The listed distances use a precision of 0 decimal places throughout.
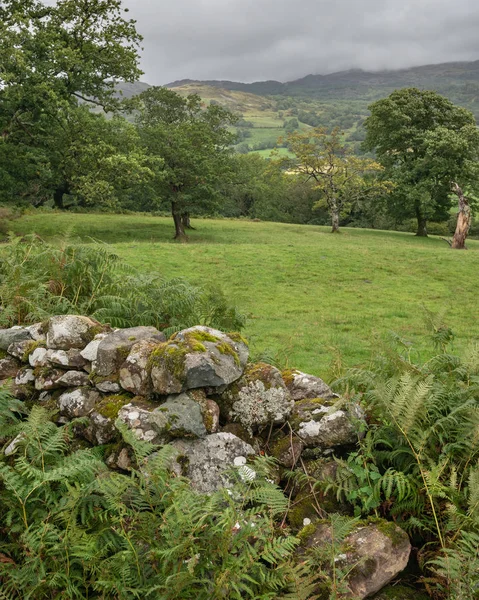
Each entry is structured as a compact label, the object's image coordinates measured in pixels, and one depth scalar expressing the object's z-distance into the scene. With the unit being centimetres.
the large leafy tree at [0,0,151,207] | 2470
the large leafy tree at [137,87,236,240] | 3422
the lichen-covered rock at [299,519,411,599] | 310
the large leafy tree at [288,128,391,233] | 4219
